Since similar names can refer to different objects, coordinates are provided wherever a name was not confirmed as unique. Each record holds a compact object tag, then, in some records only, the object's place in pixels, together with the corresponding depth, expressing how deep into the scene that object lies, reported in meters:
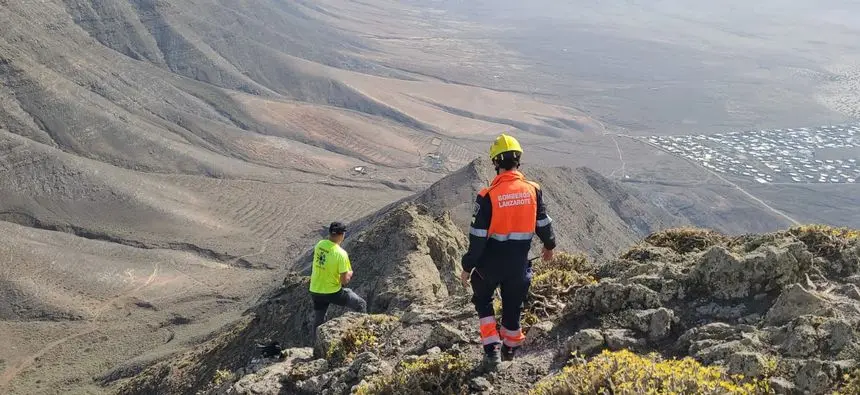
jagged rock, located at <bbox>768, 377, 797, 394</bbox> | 4.21
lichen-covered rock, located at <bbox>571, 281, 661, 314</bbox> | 5.98
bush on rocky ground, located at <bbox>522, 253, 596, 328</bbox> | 6.72
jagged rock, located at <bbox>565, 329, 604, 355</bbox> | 5.37
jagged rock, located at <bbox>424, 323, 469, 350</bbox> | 6.22
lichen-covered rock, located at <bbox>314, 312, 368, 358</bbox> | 7.20
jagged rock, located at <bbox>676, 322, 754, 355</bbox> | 5.14
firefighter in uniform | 5.41
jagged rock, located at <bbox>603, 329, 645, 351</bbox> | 5.36
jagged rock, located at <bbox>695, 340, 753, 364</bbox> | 4.77
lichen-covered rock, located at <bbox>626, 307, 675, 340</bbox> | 5.54
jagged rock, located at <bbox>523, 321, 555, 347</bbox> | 6.07
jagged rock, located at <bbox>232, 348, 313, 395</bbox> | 6.67
